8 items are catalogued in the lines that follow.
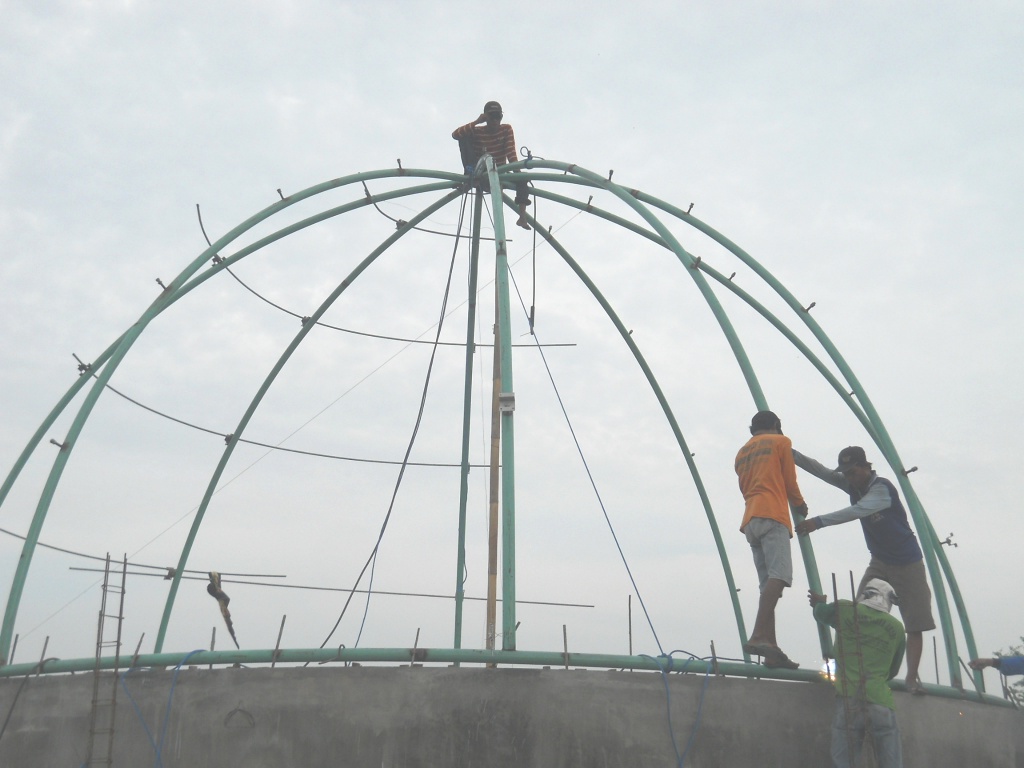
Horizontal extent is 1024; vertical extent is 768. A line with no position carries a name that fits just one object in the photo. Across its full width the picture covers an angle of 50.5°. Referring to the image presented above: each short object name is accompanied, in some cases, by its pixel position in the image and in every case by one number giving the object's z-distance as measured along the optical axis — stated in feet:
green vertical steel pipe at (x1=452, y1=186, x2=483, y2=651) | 59.31
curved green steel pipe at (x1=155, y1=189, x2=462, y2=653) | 55.52
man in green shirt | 33.94
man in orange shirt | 36.52
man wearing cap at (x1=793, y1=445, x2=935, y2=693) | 40.75
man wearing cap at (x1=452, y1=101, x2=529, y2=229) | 55.11
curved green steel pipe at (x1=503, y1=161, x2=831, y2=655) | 37.70
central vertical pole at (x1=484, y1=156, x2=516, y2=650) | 35.06
